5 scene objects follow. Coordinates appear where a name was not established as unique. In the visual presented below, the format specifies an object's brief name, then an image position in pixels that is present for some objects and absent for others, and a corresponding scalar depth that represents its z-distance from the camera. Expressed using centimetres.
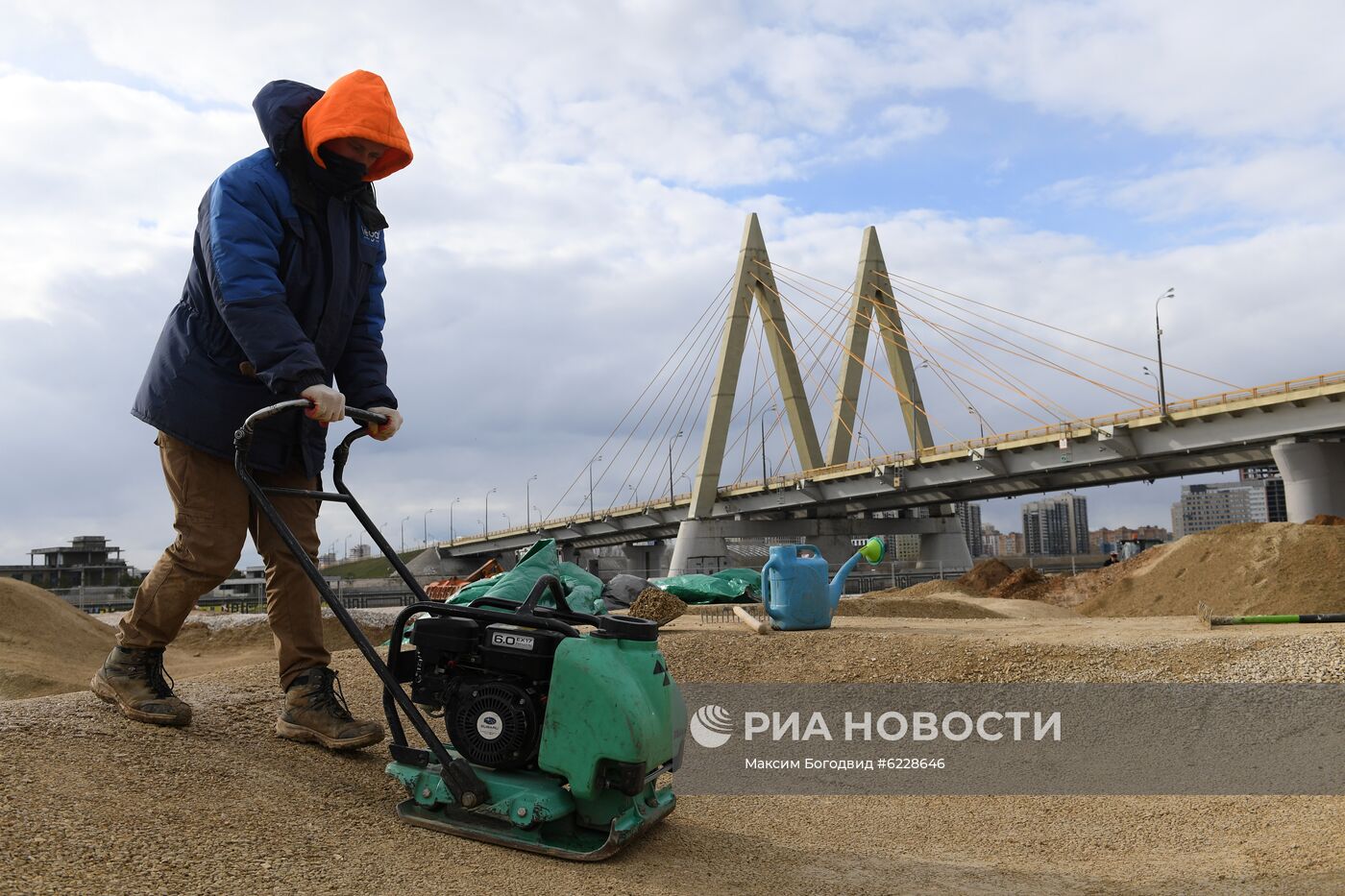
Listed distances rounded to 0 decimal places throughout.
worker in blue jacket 347
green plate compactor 298
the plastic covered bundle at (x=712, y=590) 1205
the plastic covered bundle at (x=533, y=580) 642
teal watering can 883
